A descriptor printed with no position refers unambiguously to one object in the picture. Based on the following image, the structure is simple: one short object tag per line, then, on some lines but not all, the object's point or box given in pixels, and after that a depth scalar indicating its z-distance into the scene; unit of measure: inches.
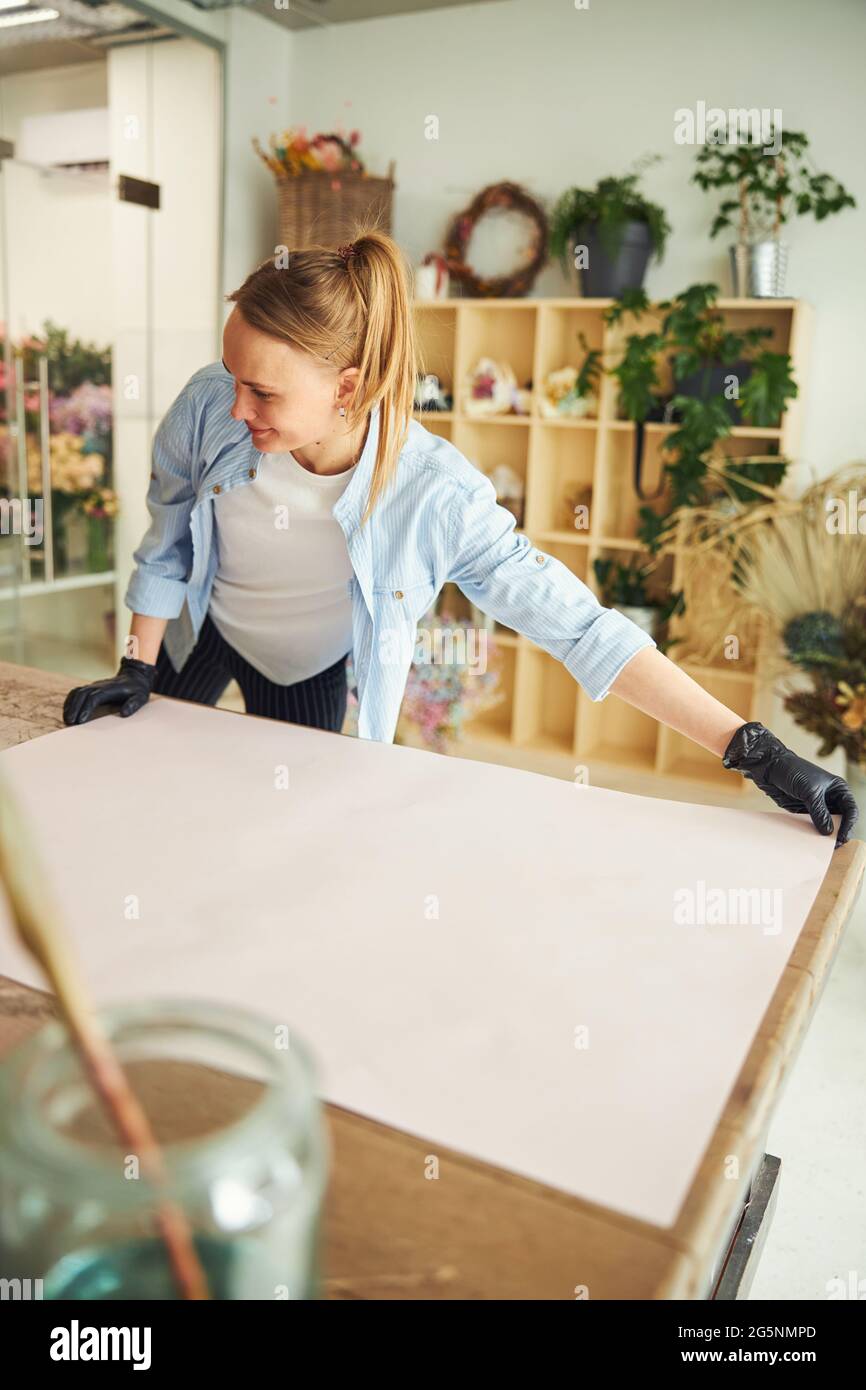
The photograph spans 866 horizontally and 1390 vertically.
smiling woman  54.3
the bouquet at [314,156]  158.4
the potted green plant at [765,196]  135.6
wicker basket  157.2
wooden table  20.3
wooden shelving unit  151.8
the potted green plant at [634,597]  150.3
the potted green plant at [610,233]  143.0
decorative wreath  155.8
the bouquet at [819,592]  115.0
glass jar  13.6
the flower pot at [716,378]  143.7
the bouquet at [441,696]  124.6
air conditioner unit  140.5
